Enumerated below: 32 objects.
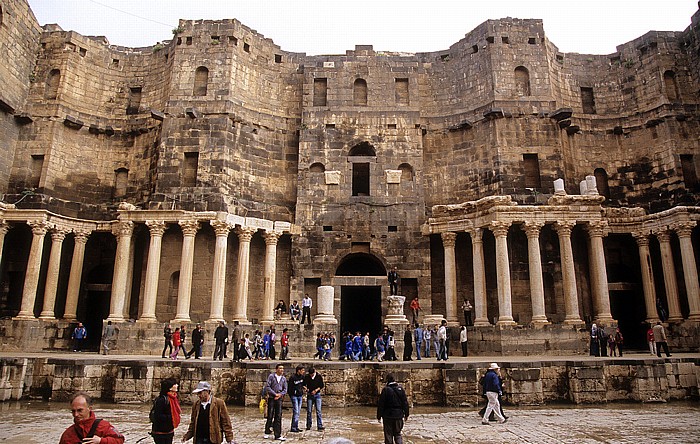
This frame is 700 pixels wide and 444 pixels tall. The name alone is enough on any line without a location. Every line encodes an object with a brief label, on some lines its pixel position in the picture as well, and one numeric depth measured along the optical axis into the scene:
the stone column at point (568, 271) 24.42
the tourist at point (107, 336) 23.20
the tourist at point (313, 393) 12.52
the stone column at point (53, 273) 25.91
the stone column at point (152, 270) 25.00
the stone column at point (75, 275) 26.77
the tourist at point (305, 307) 24.45
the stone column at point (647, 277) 26.09
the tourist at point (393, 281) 26.14
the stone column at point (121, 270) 25.00
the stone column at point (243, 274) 26.20
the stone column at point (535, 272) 24.12
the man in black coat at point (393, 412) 9.86
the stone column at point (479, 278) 25.22
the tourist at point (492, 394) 13.33
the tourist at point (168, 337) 20.84
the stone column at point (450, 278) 26.17
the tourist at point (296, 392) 12.31
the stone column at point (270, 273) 26.91
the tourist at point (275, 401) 11.50
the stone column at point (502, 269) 24.38
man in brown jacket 7.46
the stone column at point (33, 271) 25.22
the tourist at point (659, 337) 20.17
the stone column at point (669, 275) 25.55
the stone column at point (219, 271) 25.34
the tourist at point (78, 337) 24.78
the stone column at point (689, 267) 24.67
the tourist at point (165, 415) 7.35
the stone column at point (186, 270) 24.97
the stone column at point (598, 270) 24.75
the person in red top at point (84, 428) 5.20
